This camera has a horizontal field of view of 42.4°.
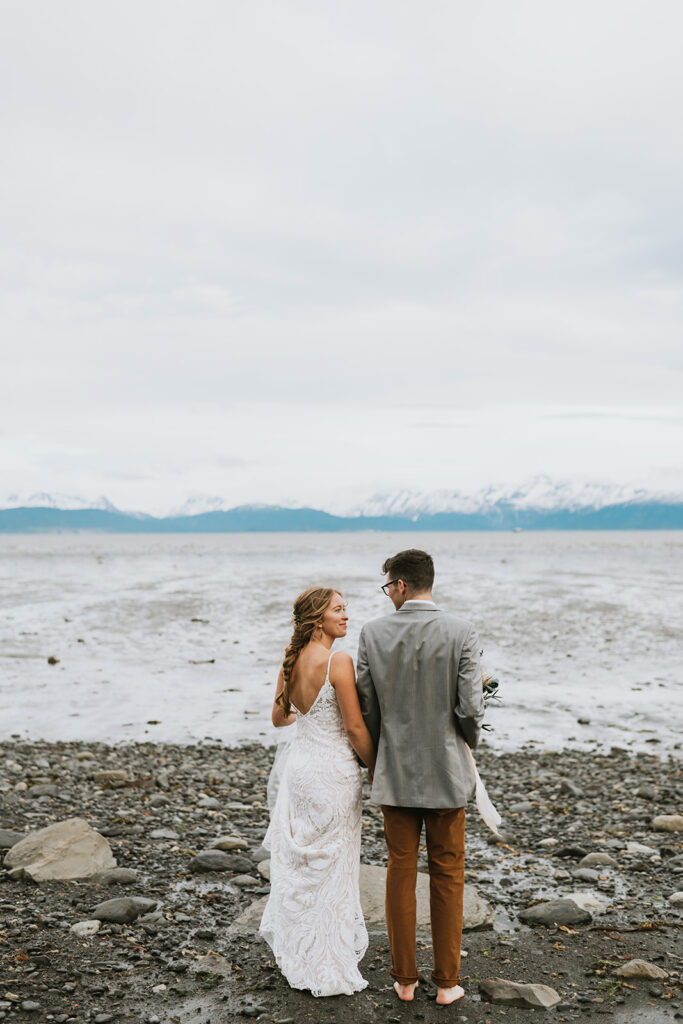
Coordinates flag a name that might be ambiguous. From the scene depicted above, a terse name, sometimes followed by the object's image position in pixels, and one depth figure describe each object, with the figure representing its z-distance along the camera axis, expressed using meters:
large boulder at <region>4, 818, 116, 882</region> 8.22
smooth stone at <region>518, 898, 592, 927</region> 7.54
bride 6.02
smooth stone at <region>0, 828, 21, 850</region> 9.02
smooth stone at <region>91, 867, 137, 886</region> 8.24
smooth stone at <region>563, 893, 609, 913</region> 7.93
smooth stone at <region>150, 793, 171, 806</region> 11.10
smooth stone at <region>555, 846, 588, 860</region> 9.39
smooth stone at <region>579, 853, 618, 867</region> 9.06
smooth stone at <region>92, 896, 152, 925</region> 7.37
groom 5.69
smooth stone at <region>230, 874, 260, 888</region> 8.41
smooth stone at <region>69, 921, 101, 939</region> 7.03
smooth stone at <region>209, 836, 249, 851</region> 9.44
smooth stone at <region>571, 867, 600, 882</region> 8.70
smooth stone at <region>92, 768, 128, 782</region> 12.23
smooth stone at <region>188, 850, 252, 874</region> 8.80
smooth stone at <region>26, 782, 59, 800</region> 11.36
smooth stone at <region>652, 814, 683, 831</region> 10.14
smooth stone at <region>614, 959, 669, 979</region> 6.36
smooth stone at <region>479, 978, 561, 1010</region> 5.94
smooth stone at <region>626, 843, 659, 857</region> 9.32
